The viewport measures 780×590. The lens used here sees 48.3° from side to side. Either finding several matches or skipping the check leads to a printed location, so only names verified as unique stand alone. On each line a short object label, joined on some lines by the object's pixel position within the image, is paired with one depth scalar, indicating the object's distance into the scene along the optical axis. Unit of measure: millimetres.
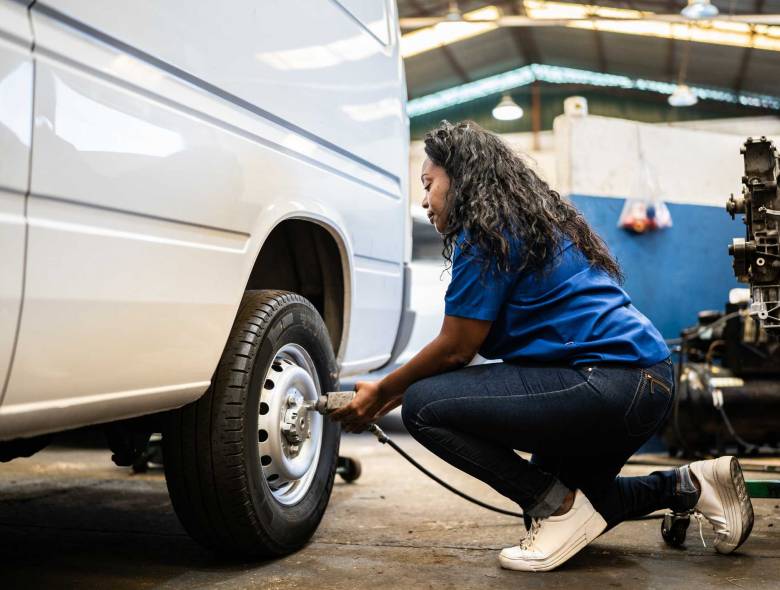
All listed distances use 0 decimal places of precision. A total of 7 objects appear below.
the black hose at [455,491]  2733
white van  1509
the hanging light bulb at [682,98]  14414
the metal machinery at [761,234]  2521
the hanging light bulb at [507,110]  16438
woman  2162
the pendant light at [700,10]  9516
